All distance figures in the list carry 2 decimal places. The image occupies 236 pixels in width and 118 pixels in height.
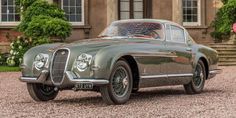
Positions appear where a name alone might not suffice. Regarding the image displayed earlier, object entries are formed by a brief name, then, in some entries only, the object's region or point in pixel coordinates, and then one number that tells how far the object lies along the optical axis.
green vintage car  8.75
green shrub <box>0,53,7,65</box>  21.82
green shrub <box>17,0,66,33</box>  21.75
